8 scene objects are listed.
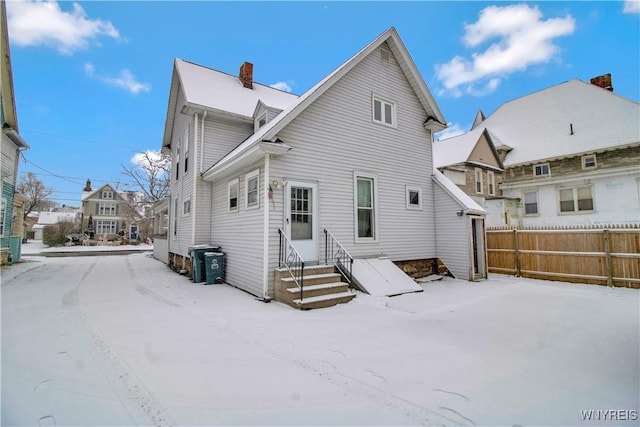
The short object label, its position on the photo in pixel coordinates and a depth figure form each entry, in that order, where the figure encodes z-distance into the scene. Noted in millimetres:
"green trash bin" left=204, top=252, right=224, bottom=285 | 9078
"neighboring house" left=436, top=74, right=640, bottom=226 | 16422
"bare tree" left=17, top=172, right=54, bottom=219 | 42678
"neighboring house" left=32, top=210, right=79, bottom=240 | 46166
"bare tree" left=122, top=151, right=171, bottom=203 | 29375
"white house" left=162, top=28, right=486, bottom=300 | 7562
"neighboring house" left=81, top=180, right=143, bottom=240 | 41469
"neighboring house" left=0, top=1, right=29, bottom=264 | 11453
